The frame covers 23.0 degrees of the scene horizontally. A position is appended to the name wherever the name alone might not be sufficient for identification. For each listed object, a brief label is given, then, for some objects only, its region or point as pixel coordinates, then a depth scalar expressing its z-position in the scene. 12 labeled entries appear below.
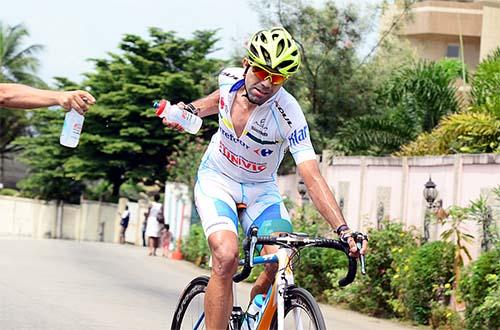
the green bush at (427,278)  15.34
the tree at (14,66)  67.81
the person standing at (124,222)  49.19
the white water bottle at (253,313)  7.20
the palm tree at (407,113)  23.25
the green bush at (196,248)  28.14
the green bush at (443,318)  14.47
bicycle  6.41
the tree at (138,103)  54.91
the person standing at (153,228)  34.75
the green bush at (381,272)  16.81
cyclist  7.06
